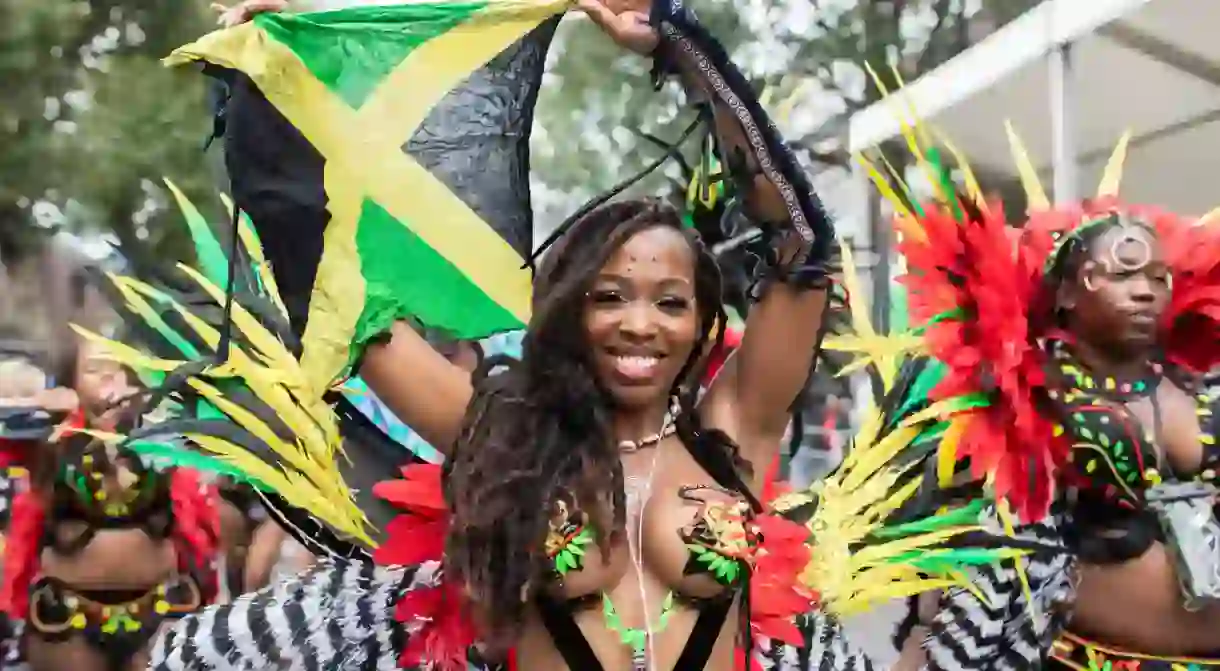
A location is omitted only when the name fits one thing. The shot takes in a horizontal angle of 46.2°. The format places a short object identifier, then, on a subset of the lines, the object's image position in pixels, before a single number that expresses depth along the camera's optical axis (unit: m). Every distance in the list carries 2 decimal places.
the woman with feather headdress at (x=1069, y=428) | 3.04
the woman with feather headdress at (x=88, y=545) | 3.93
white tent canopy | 6.23
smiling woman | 2.18
